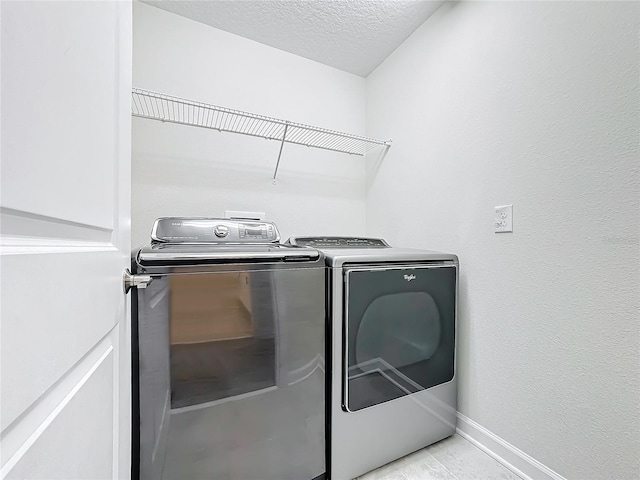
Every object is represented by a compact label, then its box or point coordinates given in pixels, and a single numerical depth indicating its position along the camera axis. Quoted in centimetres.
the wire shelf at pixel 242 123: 155
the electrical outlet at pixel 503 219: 126
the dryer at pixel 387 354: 119
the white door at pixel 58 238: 23
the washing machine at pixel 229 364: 91
